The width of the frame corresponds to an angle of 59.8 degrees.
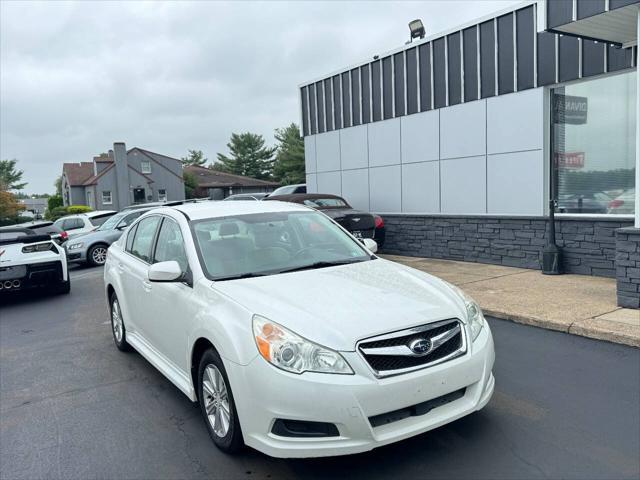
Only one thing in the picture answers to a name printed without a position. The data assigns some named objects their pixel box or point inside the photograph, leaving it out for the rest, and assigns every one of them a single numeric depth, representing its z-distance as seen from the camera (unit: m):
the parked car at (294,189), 21.43
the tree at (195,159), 97.00
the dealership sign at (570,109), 9.37
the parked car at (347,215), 11.56
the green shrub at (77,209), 41.97
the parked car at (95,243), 14.78
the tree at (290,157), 54.47
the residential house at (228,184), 59.50
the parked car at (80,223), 16.98
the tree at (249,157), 72.62
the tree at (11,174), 75.87
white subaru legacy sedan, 3.02
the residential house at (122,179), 50.72
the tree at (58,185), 86.56
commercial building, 8.72
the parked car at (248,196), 19.82
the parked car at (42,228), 10.38
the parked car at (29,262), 9.56
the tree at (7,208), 40.69
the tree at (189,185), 60.28
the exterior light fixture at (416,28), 13.24
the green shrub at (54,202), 55.86
